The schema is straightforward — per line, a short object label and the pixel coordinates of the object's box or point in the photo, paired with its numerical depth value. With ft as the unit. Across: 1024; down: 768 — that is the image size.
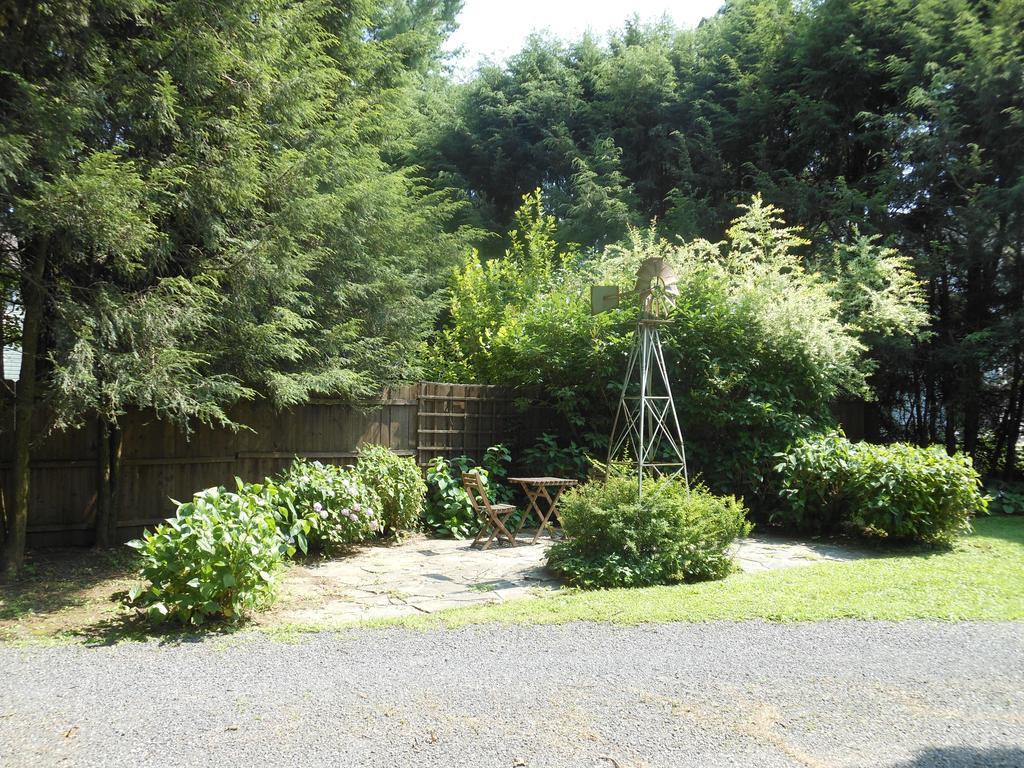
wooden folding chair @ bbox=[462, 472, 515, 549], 23.79
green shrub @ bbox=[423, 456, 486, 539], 27.43
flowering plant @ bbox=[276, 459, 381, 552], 22.33
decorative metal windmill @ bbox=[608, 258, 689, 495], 23.41
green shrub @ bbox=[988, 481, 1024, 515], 34.42
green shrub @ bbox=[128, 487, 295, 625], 14.65
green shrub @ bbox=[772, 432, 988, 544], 24.14
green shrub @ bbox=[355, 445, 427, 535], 25.21
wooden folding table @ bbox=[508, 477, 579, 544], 24.48
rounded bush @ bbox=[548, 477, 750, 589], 19.30
